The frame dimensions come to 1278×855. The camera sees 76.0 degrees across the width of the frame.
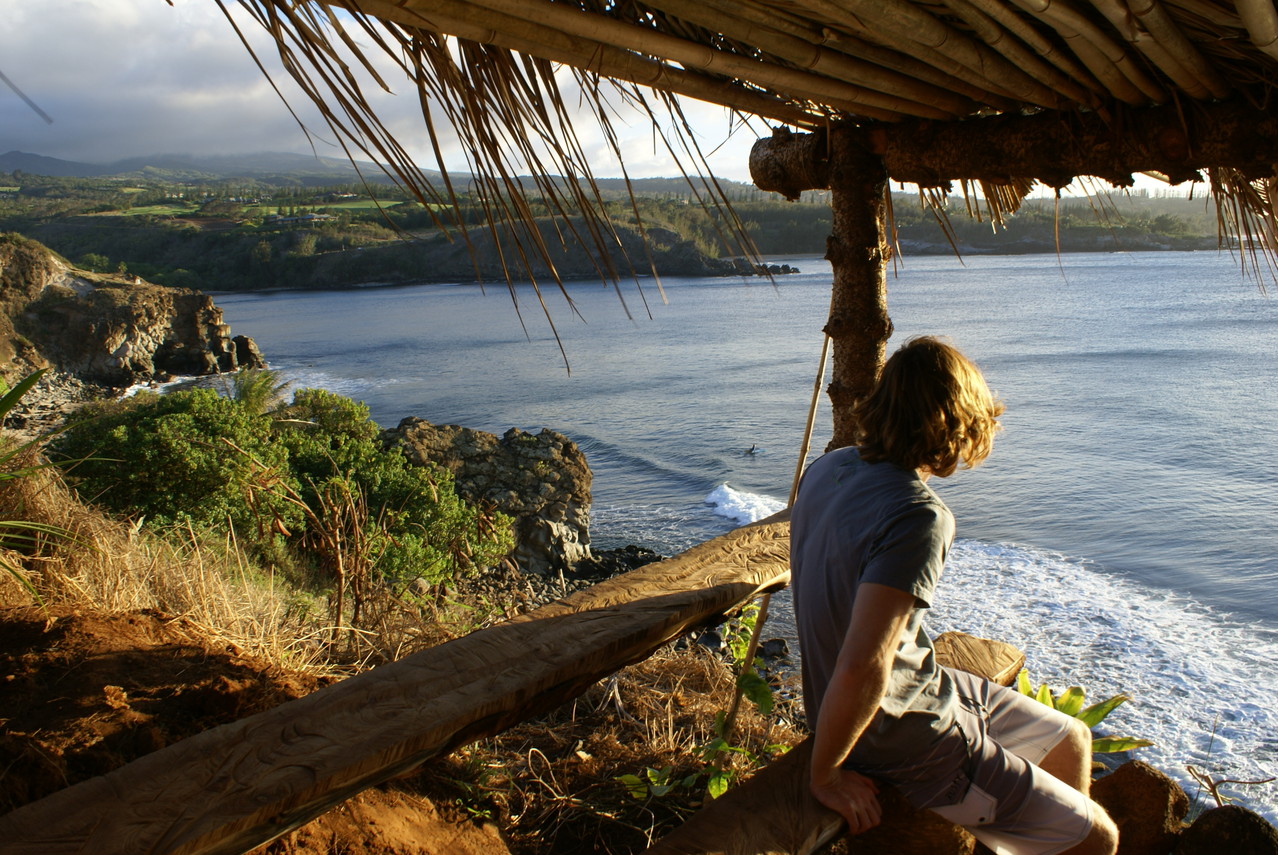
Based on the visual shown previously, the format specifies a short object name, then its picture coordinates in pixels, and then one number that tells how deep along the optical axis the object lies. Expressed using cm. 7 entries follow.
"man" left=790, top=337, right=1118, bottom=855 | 172
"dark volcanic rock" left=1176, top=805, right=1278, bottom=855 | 218
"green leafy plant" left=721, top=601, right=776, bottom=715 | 227
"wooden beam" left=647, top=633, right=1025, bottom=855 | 164
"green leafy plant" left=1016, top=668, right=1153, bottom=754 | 316
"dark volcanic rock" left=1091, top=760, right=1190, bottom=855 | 248
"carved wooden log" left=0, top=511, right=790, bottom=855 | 122
